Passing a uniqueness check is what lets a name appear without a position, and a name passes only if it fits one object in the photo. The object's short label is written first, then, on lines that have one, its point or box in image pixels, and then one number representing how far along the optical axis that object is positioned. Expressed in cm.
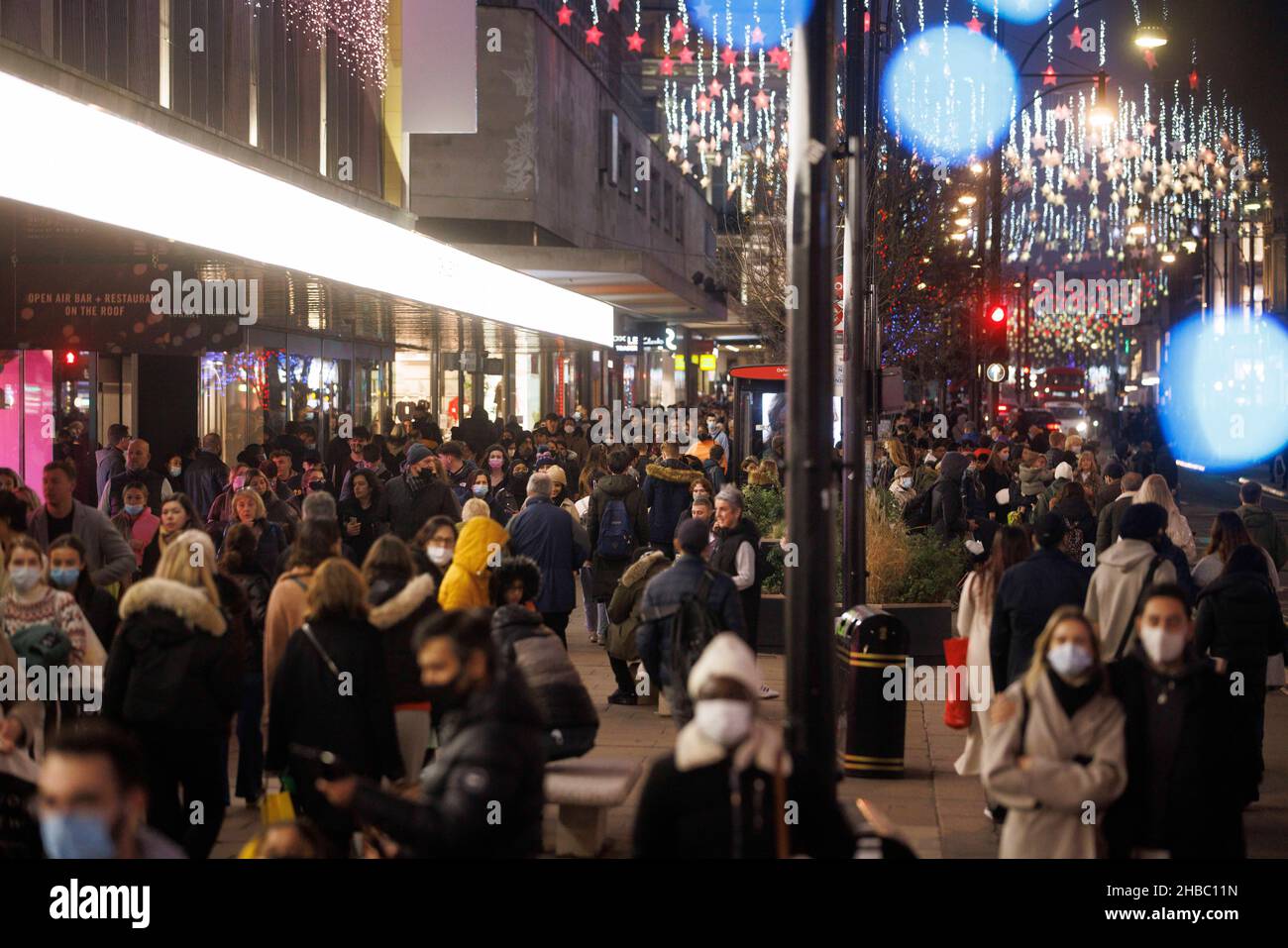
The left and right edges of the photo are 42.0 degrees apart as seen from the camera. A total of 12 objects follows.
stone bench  853
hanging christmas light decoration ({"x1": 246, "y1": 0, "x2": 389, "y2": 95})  3066
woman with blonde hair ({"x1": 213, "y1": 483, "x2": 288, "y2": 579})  1159
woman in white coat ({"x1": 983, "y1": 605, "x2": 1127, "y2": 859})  625
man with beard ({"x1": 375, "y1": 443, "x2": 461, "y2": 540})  1492
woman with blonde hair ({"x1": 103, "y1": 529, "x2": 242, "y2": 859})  746
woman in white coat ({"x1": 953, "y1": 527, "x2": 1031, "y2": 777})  1027
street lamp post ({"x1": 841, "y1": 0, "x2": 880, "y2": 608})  1234
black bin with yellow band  1073
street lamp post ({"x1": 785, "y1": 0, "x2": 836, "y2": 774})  698
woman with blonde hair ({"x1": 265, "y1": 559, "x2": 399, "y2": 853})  745
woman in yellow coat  1013
